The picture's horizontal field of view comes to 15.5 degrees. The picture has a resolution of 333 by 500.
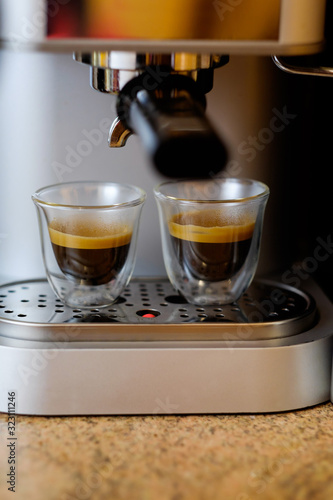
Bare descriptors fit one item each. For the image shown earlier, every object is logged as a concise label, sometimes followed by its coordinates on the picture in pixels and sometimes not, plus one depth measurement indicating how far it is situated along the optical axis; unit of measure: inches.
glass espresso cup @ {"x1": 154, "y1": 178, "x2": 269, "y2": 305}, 25.5
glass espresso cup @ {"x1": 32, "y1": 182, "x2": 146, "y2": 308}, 25.3
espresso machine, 22.7
